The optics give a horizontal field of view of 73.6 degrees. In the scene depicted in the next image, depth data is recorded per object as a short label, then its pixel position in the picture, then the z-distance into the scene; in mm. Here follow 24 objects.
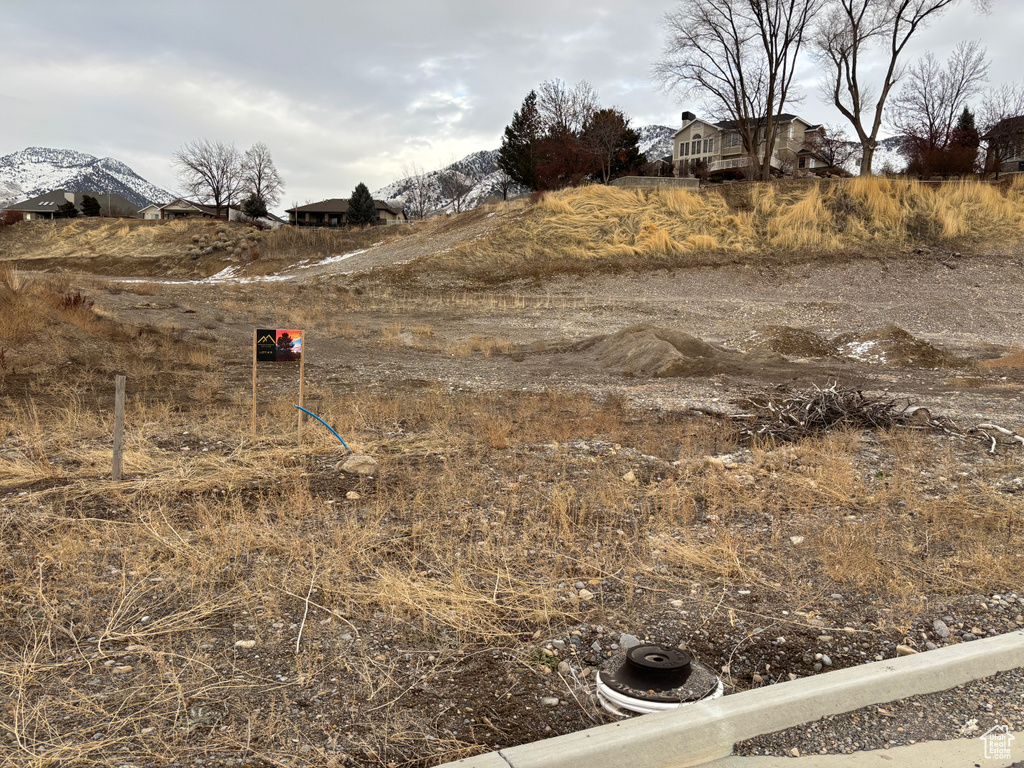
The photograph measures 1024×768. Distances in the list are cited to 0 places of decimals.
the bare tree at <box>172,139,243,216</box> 71188
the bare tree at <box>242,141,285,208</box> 75562
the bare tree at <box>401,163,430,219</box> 84375
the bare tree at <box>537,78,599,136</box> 56562
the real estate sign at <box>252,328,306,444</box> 7672
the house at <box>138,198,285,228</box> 77375
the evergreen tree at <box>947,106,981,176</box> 41281
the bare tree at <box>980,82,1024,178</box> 54656
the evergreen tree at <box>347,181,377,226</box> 66625
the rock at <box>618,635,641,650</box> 3627
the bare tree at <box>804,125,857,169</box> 67562
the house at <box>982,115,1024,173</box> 54656
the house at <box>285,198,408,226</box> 80312
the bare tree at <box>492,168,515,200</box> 62297
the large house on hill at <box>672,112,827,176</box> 70250
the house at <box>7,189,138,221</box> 76100
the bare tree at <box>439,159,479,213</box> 77250
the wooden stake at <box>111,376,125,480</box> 6148
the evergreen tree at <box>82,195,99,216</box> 67188
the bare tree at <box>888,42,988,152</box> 57716
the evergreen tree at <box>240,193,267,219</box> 64000
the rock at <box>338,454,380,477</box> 6828
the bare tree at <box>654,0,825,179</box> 38875
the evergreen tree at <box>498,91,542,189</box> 54688
